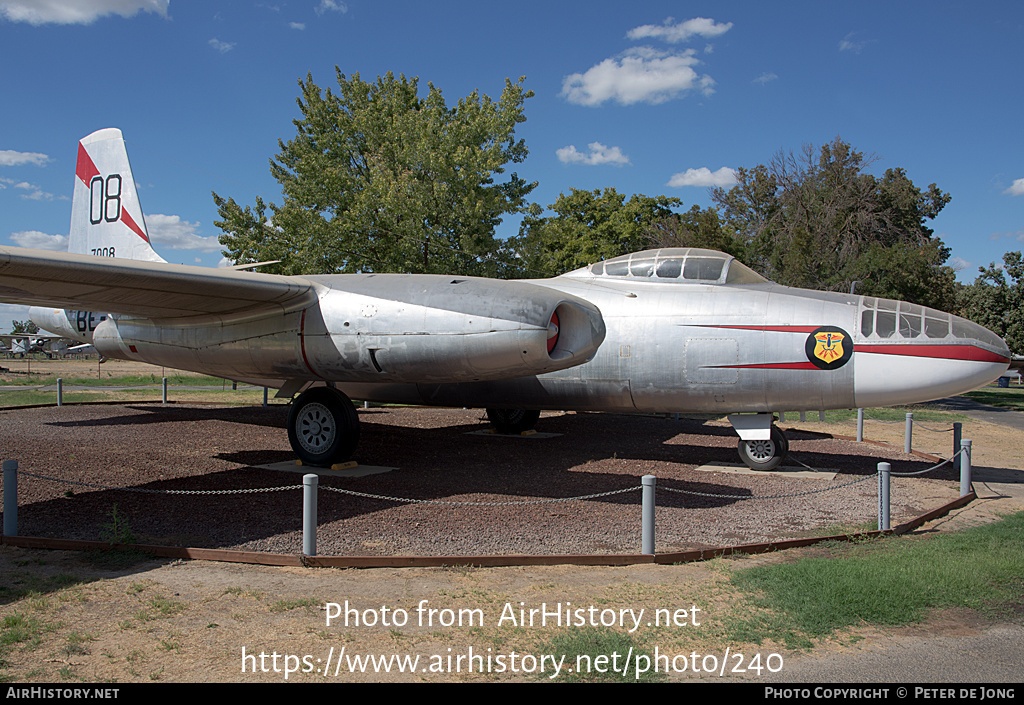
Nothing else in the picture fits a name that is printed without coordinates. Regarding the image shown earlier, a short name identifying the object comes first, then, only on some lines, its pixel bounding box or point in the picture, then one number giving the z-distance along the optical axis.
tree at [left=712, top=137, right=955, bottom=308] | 24.16
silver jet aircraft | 7.84
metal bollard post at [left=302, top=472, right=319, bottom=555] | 5.80
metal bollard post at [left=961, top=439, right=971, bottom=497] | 8.90
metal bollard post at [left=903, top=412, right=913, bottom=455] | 12.62
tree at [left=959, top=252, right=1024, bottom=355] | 34.06
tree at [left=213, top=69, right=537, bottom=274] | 19.94
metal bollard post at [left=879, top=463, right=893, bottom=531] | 7.05
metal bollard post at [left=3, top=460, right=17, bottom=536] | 6.24
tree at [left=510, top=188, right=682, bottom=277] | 34.00
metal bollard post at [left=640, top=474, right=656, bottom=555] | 6.07
